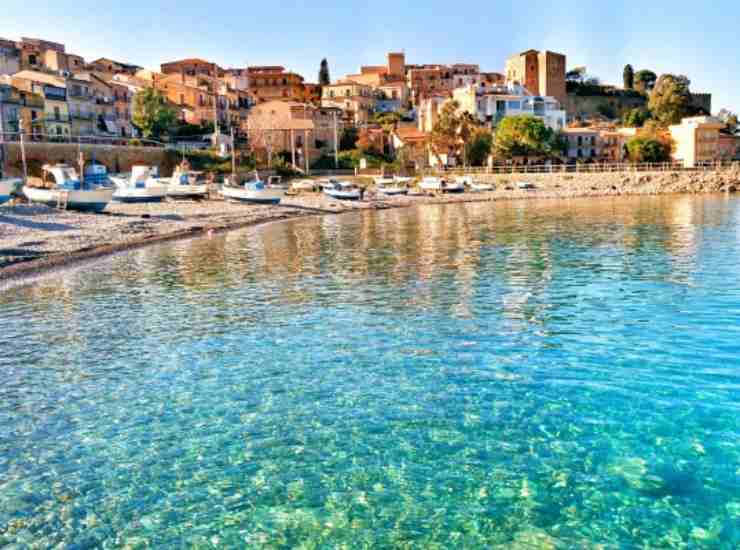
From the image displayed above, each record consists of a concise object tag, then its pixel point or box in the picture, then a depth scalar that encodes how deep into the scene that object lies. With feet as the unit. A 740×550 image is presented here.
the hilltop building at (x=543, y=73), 463.01
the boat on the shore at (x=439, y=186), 266.57
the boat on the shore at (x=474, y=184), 273.13
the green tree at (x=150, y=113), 310.45
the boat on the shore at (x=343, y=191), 226.79
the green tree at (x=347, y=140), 363.76
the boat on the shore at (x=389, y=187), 251.74
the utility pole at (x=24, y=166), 195.48
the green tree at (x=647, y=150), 329.52
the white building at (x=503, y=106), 368.48
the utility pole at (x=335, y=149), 331.36
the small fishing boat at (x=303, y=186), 251.39
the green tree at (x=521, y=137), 319.06
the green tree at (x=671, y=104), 394.73
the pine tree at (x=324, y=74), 498.77
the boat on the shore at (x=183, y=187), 196.34
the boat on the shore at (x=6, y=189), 138.00
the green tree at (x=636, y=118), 428.15
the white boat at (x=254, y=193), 197.67
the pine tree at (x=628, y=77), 538.88
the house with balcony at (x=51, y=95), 266.77
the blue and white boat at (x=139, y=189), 179.83
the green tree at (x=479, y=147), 326.03
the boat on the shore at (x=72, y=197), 150.92
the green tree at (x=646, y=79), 543.80
